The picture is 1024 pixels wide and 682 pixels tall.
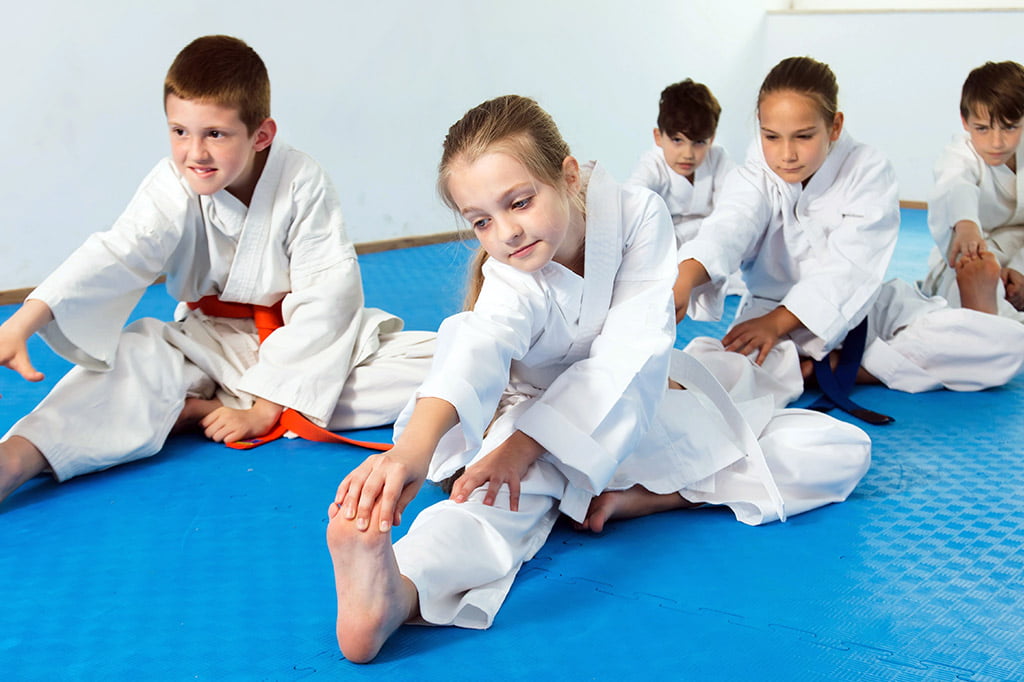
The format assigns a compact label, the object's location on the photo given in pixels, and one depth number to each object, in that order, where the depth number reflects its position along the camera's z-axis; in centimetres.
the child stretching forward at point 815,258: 241
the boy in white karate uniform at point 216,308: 200
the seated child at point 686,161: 375
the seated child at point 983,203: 283
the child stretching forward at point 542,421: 129
